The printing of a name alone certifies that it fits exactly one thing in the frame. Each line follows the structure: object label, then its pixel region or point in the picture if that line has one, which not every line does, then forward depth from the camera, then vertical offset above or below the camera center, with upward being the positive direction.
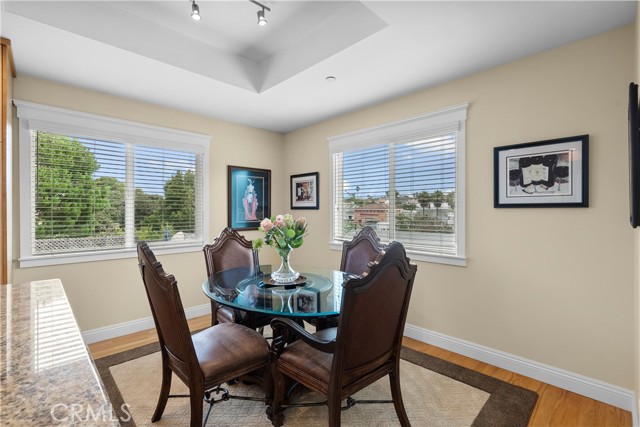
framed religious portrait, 4.14 +0.22
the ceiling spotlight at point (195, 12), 2.12 +1.40
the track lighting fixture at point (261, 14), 2.17 +1.42
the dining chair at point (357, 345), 1.53 -0.73
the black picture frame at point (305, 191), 4.25 +0.31
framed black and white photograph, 2.19 +0.30
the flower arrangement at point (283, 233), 2.36 -0.16
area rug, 1.94 -1.32
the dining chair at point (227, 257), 2.67 -0.43
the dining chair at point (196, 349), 1.60 -0.82
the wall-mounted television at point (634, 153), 1.36 +0.27
